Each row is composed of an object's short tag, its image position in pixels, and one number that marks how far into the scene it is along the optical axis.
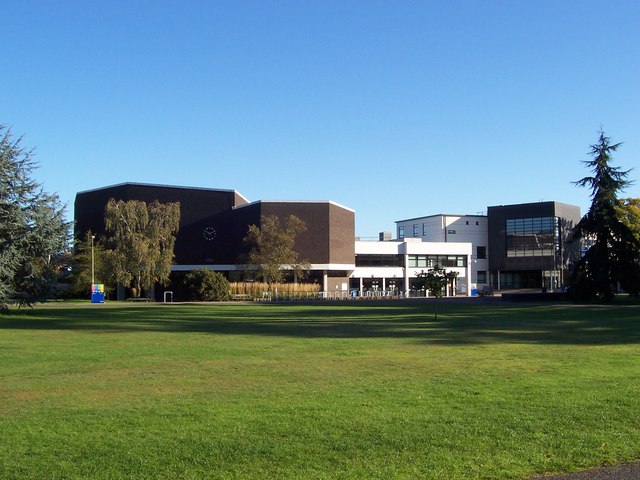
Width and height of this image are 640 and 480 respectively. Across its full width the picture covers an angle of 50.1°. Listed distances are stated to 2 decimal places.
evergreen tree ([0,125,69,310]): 37.94
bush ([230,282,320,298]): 72.12
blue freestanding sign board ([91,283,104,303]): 64.44
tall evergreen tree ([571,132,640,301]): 52.19
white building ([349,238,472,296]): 93.94
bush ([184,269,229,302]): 68.12
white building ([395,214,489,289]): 110.81
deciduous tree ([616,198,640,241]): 55.16
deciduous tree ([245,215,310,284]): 73.31
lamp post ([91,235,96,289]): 69.31
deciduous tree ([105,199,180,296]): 67.94
